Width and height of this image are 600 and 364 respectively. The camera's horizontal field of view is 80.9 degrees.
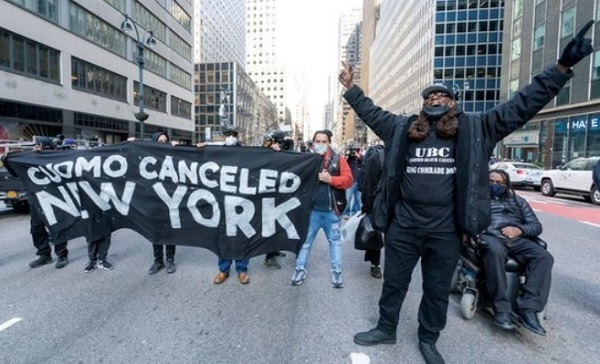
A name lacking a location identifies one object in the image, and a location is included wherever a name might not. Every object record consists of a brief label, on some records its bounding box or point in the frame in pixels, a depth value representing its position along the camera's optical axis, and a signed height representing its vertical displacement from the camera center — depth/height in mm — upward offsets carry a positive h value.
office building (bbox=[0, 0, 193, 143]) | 19562 +6076
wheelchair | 3492 -1246
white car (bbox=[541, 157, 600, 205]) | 13150 -814
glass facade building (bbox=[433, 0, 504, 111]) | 54094 +17317
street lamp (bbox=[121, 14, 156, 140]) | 18358 +4960
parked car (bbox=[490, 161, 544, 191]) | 18109 -726
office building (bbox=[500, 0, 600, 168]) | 23594 +6220
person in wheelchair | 3287 -972
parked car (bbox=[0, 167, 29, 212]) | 8398 -929
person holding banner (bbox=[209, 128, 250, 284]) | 4613 -1557
